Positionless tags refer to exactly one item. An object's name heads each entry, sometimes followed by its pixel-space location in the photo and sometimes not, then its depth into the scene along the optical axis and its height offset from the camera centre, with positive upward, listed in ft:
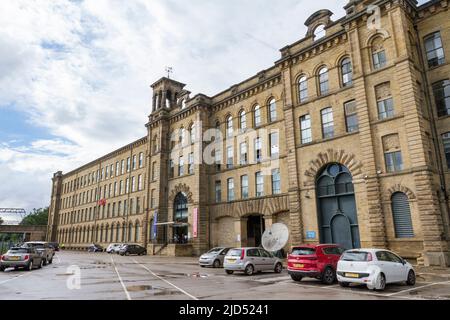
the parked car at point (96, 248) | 189.17 -3.24
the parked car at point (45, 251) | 78.34 -1.77
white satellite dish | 96.17 +0.30
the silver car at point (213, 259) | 78.18 -4.54
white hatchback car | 39.60 -4.10
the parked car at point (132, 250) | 137.39 -3.48
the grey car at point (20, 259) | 64.39 -2.85
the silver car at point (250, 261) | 61.31 -4.24
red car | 46.88 -3.54
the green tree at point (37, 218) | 410.93 +33.05
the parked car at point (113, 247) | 156.29 -2.47
